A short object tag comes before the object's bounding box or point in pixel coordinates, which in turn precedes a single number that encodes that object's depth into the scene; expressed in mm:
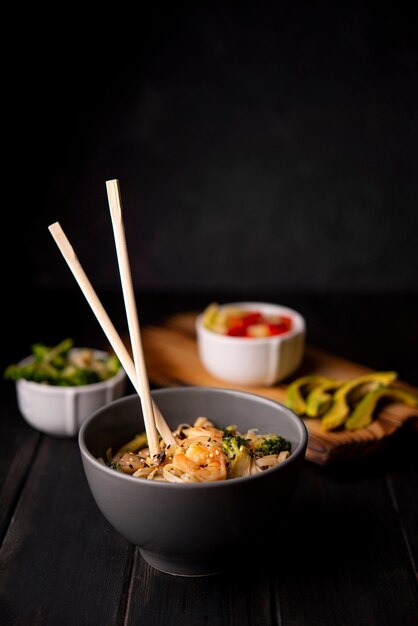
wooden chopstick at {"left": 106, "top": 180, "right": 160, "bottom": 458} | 1422
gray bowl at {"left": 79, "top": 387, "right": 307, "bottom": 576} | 1323
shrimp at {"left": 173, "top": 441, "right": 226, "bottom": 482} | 1391
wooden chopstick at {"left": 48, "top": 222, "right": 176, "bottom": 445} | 1440
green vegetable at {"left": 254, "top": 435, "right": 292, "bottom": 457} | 1520
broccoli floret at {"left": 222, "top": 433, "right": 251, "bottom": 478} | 1439
